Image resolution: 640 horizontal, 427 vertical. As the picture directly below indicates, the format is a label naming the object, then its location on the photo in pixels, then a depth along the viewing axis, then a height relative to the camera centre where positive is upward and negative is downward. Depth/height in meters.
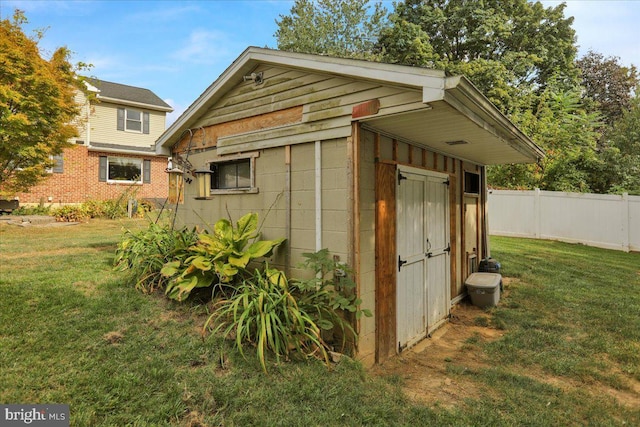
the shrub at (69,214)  12.51 +0.07
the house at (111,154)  14.38 +2.91
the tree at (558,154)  13.53 +2.42
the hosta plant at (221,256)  3.94 -0.49
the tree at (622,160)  12.98 +2.11
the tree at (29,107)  9.47 +3.22
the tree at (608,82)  20.61 +8.28
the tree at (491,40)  18.28 +9.94
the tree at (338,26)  22.36 +12.57
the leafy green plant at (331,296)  3.31 -0.82
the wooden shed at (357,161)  3.42 +0.70
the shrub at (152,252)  4.83 -0.55
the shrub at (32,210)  12.38 +0.22
